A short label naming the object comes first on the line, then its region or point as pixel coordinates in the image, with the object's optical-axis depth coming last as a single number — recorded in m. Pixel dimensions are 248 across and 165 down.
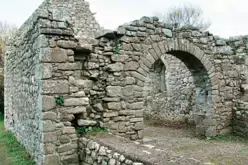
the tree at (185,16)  24.92
